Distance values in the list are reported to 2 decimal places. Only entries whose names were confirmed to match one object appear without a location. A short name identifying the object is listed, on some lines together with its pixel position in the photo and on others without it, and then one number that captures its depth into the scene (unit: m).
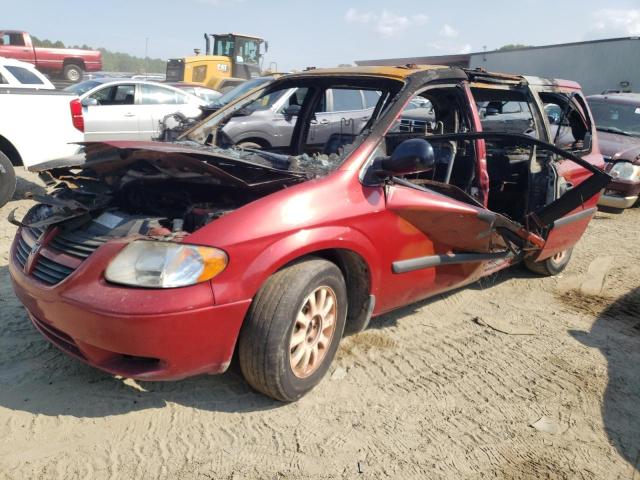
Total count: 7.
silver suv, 5.81
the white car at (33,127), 6.00
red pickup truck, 19.69
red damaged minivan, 2.27
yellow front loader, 19.19
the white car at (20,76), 6.97
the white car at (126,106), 9.14
